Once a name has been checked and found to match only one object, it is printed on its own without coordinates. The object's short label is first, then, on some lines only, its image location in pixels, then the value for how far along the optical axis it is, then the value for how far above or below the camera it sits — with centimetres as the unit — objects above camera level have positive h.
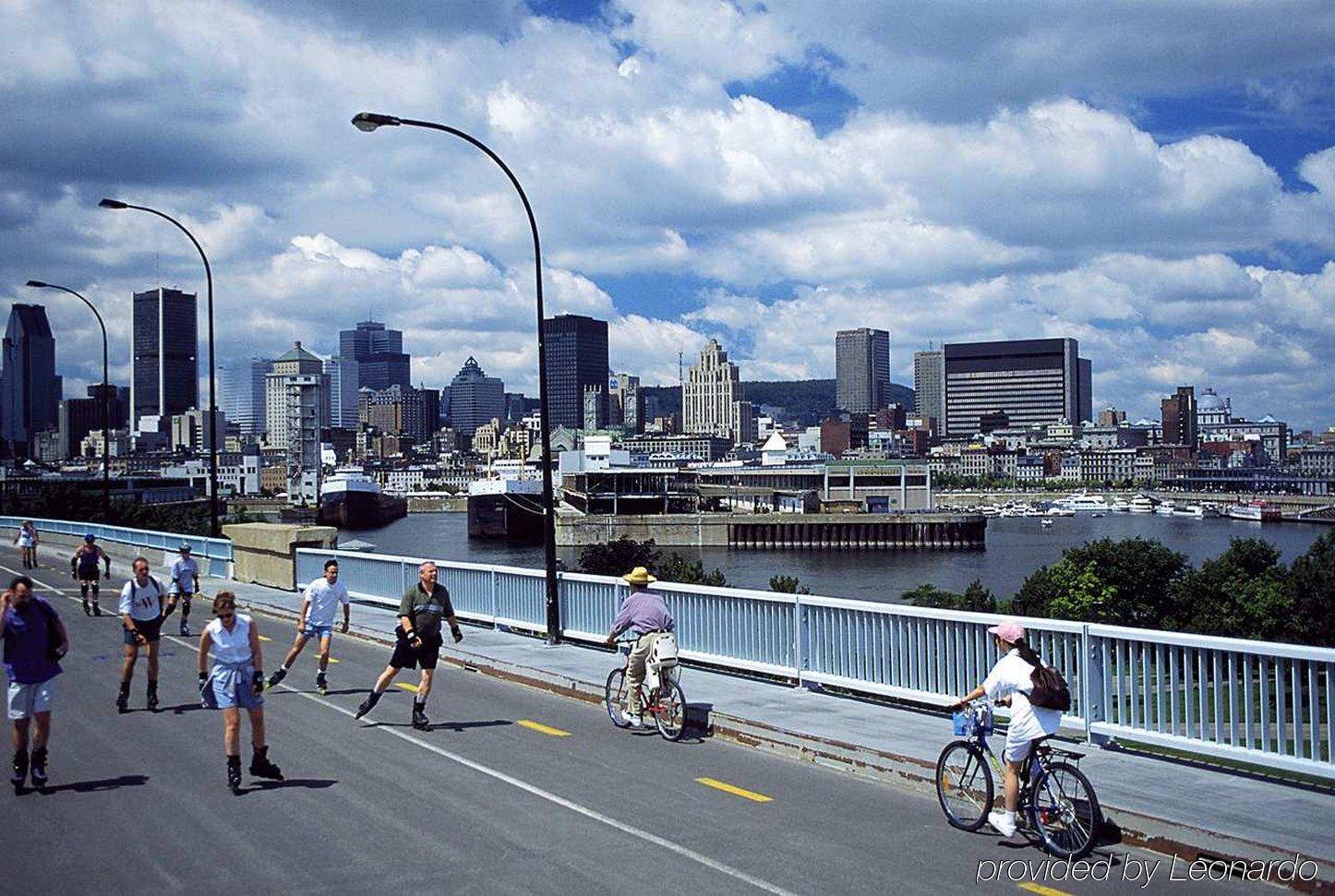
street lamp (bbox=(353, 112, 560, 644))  2086 +74
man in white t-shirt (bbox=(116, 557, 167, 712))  1571 -177
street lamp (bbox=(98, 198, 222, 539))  3822 +97
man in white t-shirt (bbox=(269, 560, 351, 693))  1709 -193
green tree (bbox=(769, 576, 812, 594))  4788 -455
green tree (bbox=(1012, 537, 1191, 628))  5153 -516
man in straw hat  1382 -175
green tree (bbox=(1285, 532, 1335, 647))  4131 -483
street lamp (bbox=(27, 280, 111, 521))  5467 +309
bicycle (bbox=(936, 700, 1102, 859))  902 -248
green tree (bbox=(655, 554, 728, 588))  4288 -381
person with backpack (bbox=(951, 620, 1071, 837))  912 -172
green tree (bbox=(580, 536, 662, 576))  5716 -423
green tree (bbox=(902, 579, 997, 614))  4113 -507
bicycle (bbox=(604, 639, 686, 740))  1361 -252
